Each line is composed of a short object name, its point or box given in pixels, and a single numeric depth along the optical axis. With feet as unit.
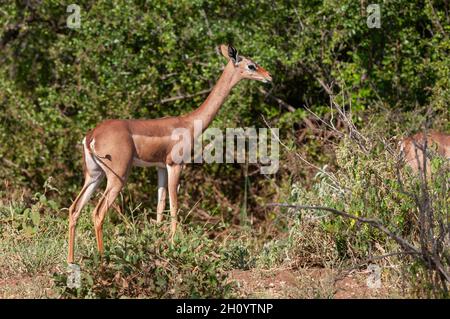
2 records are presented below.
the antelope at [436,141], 55.11
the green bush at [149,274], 36.55
